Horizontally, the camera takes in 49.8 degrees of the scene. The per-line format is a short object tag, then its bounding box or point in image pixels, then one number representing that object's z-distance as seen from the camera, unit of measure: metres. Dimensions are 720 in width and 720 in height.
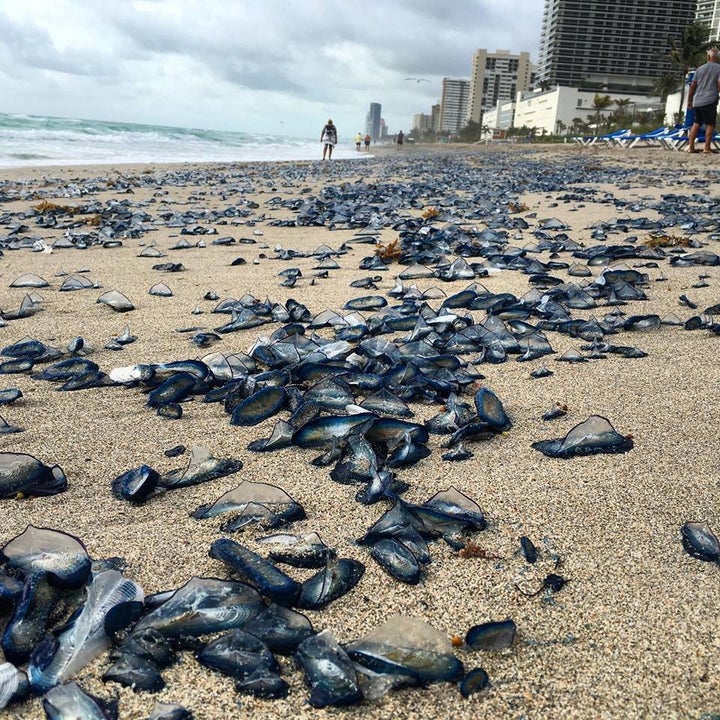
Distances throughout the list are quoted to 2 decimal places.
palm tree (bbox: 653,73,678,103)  54.44
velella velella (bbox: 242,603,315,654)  0.34
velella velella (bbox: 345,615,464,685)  0.33
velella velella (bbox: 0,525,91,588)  0.36
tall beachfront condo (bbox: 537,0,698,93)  96.64
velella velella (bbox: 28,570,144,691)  0.32
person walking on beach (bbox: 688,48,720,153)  9.16
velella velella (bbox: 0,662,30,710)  0.31
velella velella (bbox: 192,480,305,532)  0.42
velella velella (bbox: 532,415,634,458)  0.49
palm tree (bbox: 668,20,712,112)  45.10
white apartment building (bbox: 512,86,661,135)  73.79
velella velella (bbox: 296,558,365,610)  0.37
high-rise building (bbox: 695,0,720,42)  94.98
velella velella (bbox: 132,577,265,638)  0.34
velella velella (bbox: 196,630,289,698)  0.32
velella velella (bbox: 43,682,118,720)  0.31
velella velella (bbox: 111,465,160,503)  0.45
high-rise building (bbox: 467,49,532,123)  135.43
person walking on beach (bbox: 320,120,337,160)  18.68
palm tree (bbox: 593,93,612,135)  64.16
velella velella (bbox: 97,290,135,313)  0.88
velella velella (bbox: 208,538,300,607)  0.36
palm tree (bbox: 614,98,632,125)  58.16
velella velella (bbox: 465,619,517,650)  0.34
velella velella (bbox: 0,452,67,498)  0.45
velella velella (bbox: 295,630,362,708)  0.32
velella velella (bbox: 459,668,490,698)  0.32
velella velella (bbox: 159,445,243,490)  0.47
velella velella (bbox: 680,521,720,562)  0.39
